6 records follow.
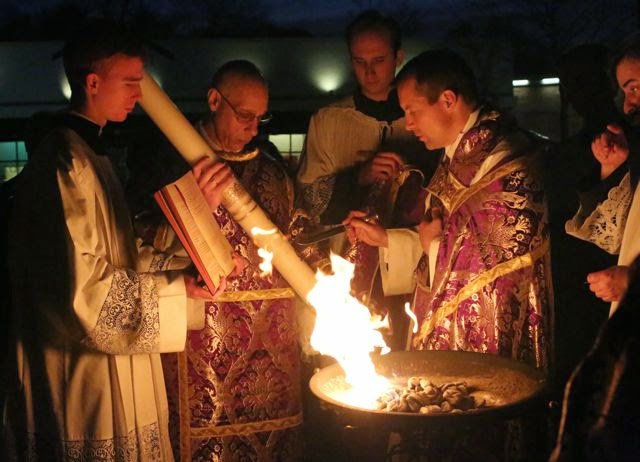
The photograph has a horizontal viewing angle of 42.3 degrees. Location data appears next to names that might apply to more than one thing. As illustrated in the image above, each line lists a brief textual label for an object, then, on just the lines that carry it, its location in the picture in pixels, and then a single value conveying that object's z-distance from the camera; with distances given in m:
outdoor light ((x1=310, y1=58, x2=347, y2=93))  18.77
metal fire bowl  2.92
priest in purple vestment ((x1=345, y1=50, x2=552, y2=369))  3.99
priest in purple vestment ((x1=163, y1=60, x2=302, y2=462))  4.67
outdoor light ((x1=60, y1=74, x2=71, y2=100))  18.84
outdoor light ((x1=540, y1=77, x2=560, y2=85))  18.78
